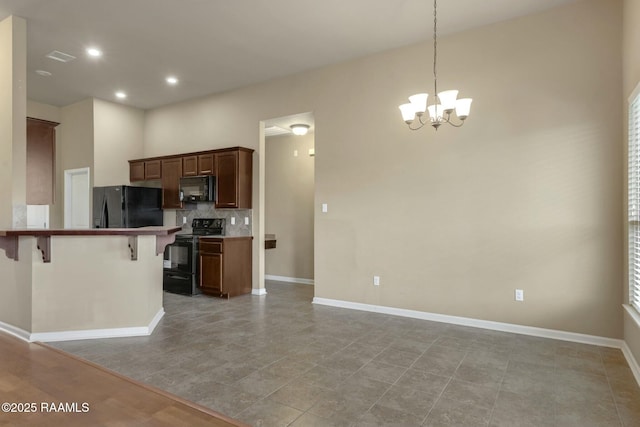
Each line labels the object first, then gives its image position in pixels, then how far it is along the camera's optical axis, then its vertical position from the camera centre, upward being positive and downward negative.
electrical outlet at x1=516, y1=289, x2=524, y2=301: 3.78 -0.83
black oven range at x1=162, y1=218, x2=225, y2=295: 5.52 -0.81
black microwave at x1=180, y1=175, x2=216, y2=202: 5.71 +0.39
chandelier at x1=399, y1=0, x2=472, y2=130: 3.09 +0.92
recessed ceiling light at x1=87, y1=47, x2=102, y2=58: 4.56 +2.01
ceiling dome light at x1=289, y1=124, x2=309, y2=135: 5.95 +1.36
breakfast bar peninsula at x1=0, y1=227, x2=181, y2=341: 3.38 -0.66
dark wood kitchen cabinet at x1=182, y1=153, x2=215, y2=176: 5.80 +0.78
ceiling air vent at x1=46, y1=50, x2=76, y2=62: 4.65 +2.00
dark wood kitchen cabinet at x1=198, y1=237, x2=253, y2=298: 5.30 -0.77
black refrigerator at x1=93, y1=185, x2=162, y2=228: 6.00 +0.10
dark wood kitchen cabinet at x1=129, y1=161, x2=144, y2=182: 6.68 +0.76
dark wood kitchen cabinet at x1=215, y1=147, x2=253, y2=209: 5.53 +0.54
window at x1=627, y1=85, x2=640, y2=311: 2.96 +0.11
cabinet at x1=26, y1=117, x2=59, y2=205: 6.61 +0.96
